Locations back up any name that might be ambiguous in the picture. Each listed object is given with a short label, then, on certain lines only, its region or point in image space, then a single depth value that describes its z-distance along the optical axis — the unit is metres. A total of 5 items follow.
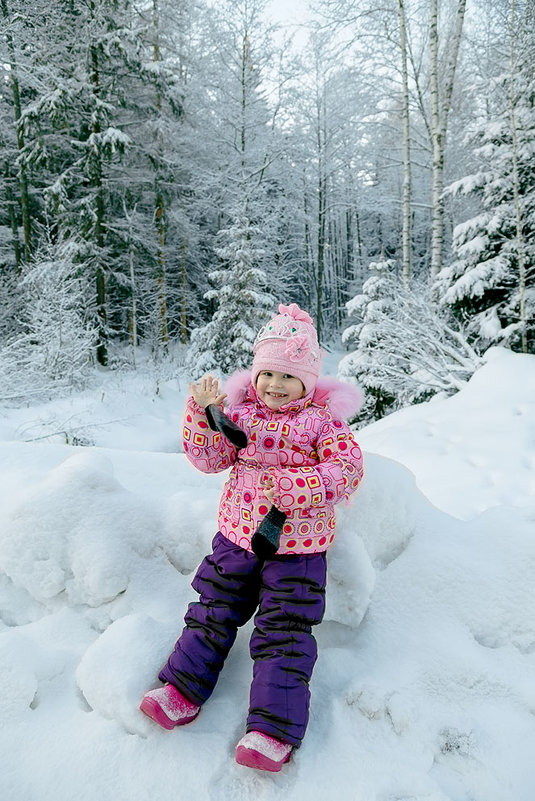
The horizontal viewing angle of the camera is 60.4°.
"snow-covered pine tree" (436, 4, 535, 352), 6.78
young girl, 1.41
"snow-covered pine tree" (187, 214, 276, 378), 12.15
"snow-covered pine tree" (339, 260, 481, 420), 6.52
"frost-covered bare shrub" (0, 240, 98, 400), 9.27
